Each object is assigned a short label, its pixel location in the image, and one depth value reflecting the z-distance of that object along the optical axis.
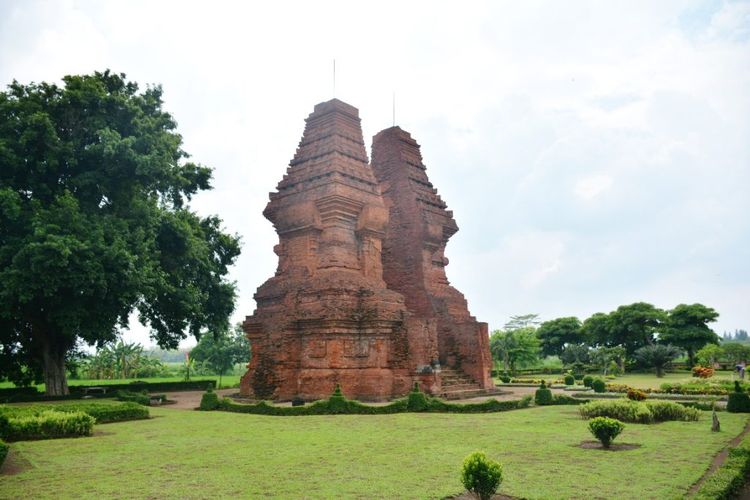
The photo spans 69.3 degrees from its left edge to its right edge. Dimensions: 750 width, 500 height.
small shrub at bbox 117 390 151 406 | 17.80
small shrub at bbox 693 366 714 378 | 25.69
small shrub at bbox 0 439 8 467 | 7.24
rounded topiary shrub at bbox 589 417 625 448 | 8.55
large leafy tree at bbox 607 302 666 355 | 44.66
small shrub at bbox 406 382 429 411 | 13.64
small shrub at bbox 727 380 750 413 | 13.25
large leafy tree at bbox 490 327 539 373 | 45.46
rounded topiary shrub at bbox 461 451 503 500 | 5.55
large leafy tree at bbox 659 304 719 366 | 43.03
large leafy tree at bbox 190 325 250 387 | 55.22
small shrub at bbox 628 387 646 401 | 14.88
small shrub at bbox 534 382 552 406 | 15.64
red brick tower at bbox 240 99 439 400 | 15.48
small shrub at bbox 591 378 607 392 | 19.25
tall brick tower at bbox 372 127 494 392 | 19.20
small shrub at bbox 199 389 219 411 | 15.23
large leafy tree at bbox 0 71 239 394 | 16.20
